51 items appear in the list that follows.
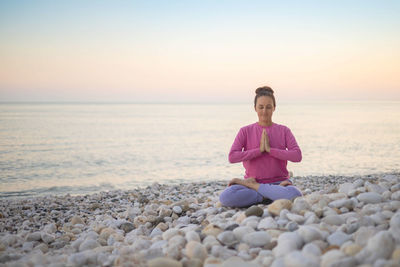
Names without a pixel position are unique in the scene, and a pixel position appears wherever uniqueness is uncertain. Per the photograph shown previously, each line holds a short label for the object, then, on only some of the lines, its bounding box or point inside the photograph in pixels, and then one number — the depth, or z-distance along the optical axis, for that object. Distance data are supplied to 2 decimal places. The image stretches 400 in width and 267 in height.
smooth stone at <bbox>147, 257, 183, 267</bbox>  2.70
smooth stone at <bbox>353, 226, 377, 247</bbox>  2.76
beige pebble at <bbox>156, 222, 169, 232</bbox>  4.59
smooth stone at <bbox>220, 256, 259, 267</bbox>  2.61
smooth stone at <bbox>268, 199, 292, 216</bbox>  4.09
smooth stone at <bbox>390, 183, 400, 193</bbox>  4.45
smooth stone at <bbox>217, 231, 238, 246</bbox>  3.38
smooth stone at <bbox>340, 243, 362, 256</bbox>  2.53
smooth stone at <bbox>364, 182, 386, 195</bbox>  4.48
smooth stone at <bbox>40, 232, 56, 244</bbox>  4.47
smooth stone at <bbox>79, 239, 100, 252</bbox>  3.91
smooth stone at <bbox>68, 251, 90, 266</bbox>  3.14
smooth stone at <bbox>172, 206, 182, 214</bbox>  5.43
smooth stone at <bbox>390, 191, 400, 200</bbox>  4.06
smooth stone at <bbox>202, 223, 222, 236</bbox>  3.65
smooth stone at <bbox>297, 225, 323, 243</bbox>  2.98
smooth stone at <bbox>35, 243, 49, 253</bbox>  4.10
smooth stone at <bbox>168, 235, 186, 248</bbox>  3.34
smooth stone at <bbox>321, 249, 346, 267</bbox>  2.35
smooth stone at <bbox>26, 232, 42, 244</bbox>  4.51
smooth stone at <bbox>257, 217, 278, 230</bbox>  3.59
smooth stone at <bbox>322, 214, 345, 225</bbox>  3.53
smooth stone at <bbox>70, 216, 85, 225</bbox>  5.78
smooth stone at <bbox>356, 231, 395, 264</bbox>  2.40
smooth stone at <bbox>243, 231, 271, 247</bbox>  3.26
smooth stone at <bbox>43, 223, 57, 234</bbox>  5.19
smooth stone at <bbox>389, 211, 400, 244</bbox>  2.72
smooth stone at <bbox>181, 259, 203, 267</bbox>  2.84
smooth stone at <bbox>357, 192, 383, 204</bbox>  4.13
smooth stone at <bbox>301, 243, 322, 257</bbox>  2.66
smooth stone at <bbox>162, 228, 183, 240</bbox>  3.78
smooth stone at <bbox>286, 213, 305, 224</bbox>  3.66
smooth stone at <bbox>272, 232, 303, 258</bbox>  2.85
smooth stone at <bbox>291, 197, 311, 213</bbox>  4.06
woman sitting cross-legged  5.04
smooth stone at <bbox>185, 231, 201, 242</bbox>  3.46
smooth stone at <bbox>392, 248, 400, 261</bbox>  2.32
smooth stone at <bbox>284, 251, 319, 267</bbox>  2.41
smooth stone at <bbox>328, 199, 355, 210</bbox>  4.05
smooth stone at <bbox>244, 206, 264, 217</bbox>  4.18
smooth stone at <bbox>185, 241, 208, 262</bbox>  3.01
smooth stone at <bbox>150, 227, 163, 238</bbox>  4.35
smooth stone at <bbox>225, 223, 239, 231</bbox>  3.74
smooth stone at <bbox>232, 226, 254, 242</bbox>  3.48
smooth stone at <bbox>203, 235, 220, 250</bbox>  3.30
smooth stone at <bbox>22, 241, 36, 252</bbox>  4.07
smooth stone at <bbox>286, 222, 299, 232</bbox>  3.45
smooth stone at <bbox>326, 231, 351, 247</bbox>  2.90
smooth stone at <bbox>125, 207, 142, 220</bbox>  5.81
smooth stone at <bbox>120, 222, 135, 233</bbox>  4.96
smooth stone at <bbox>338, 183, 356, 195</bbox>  4.76
